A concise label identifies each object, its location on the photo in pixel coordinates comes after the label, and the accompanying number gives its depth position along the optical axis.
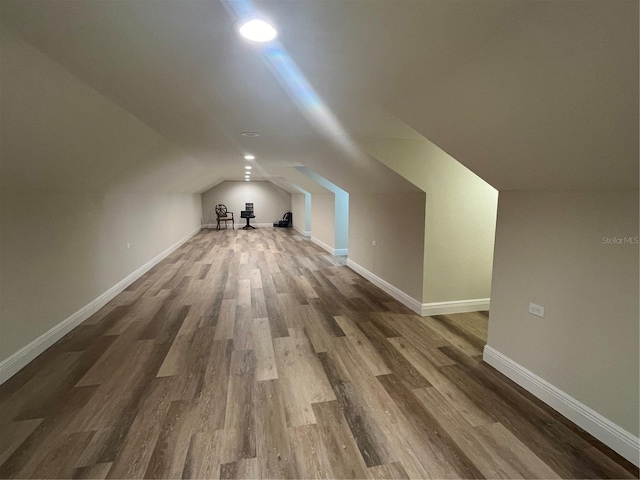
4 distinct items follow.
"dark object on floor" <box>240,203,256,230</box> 12.55
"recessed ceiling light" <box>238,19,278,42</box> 1.25
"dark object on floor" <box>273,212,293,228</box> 13.20
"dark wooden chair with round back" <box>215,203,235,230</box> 12.10
